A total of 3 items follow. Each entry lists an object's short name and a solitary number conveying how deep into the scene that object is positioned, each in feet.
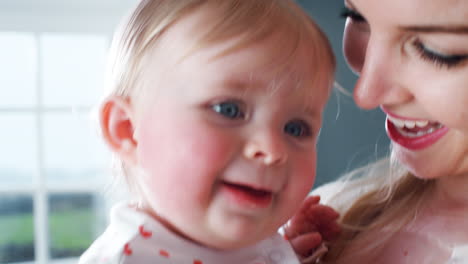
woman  1.68
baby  1.72
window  4.97
